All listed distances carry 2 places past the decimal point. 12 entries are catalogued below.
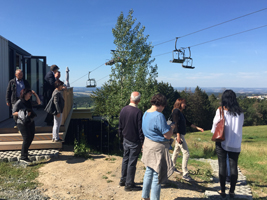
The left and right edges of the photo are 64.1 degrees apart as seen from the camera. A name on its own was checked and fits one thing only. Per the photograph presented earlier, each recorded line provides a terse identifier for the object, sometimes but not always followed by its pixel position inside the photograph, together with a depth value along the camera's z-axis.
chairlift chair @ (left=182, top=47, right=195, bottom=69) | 13.11
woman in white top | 3.39
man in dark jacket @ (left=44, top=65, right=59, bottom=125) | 5.91
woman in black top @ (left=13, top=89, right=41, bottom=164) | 4.52
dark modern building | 7.36
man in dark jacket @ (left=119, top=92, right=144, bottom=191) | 3.66
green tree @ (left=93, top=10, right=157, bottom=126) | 14.57
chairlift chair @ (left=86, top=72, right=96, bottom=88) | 22.59
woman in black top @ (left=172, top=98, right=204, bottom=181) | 4.40
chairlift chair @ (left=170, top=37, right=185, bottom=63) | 12.65
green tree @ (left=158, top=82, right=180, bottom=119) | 47.04
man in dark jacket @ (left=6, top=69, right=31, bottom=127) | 5.21
